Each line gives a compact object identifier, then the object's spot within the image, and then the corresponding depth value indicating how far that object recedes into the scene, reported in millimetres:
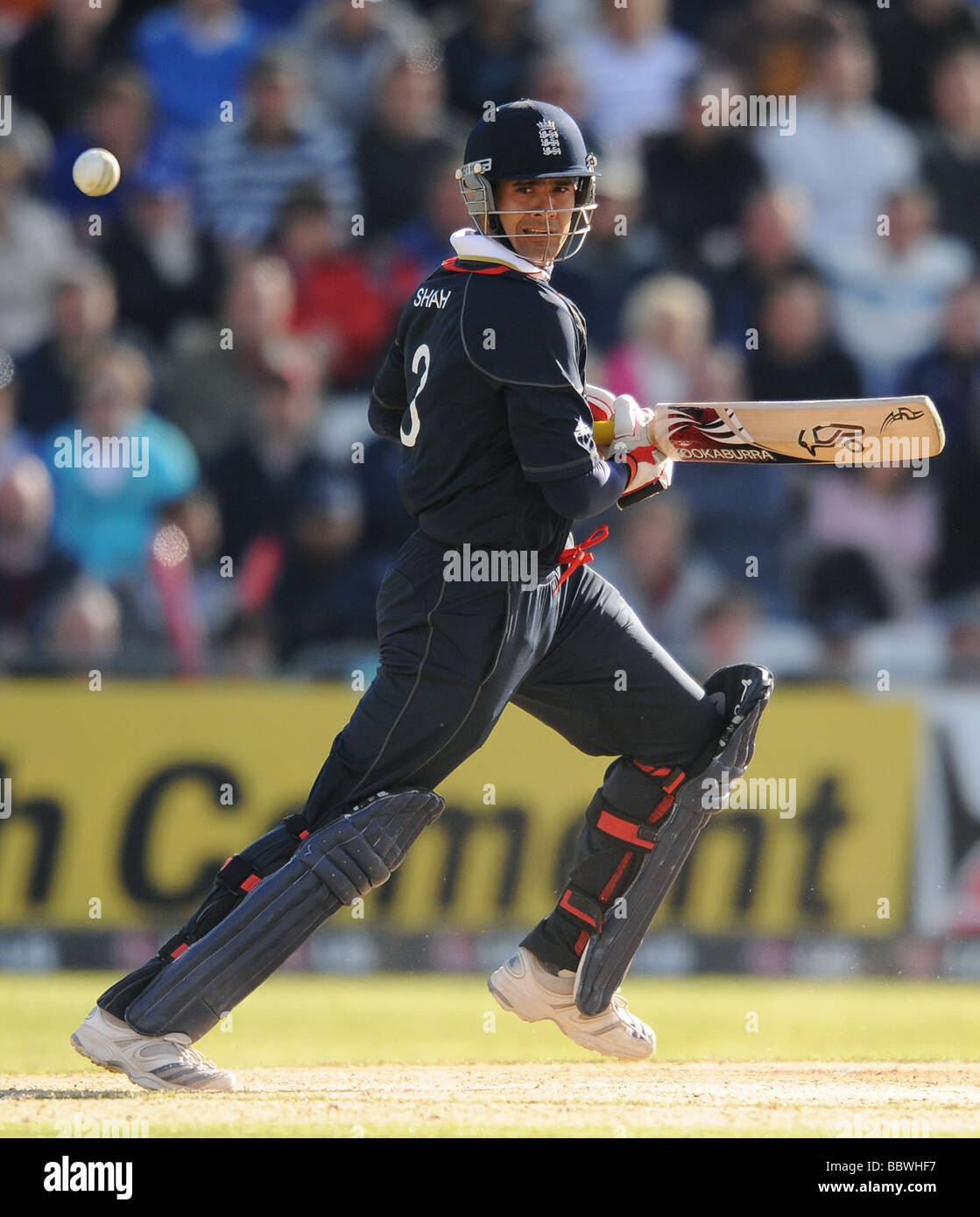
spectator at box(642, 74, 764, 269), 10430
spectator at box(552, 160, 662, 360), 9859
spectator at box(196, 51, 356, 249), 10523
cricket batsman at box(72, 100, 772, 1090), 4578
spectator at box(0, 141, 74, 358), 10398
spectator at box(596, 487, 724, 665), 9266
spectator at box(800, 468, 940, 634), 9594
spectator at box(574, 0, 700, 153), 10680
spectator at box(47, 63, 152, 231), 10602
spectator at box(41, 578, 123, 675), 8711
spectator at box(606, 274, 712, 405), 9711
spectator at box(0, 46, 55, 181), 10672
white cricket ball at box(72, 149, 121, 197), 6492
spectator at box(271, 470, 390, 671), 9078
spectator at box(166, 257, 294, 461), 9883
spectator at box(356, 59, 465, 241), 10422
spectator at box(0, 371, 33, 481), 9625
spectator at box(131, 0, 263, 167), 10844
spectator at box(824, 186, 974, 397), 10367
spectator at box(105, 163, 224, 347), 10336
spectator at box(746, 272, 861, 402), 9758
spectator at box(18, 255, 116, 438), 9906
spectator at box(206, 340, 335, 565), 9359
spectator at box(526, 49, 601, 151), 10312
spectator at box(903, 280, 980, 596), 9812
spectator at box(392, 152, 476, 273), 10172
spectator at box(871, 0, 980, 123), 11039
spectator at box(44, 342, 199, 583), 9297
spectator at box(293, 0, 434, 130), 10781
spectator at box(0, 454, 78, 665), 9094
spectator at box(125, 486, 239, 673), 9062
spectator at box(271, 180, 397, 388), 10164
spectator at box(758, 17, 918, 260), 10633
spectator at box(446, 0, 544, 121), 10883
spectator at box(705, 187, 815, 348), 10164
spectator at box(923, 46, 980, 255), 10695
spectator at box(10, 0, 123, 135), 11008
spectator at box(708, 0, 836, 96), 10828
